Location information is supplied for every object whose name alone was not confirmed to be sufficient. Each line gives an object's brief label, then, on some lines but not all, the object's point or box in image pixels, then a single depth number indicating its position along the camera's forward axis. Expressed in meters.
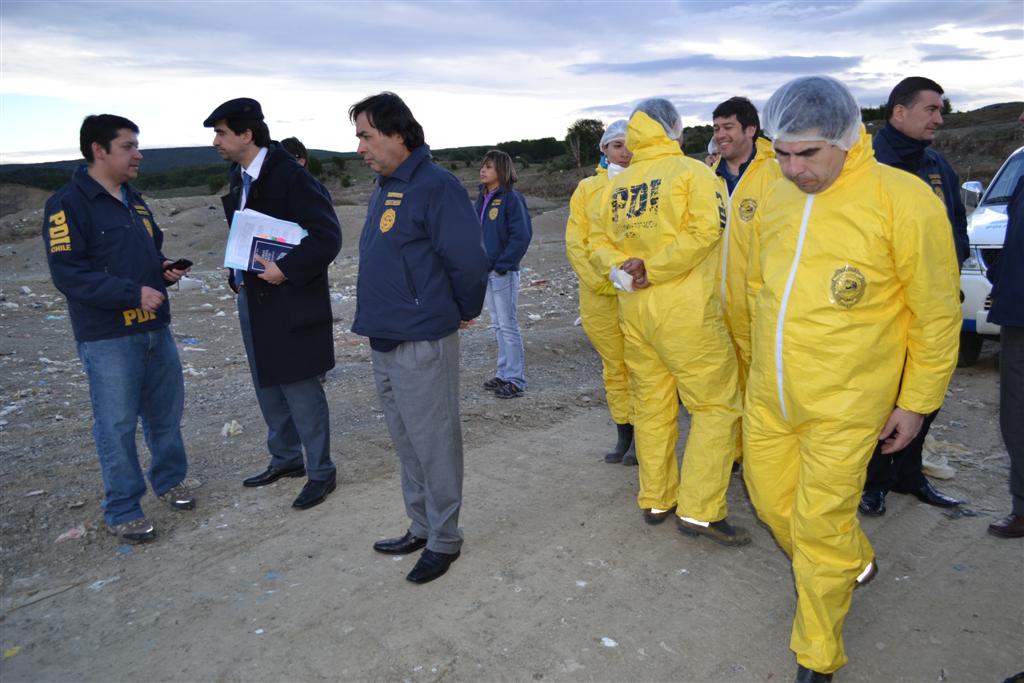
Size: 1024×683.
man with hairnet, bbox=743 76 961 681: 2.69
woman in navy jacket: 7.09
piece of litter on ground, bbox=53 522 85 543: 4.36
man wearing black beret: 4.46
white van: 7.24
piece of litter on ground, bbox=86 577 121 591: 3.89
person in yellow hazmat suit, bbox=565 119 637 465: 5.09
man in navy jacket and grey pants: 3.59
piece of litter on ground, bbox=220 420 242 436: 6.09
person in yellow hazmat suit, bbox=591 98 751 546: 3.96
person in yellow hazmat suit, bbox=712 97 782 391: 4.41
